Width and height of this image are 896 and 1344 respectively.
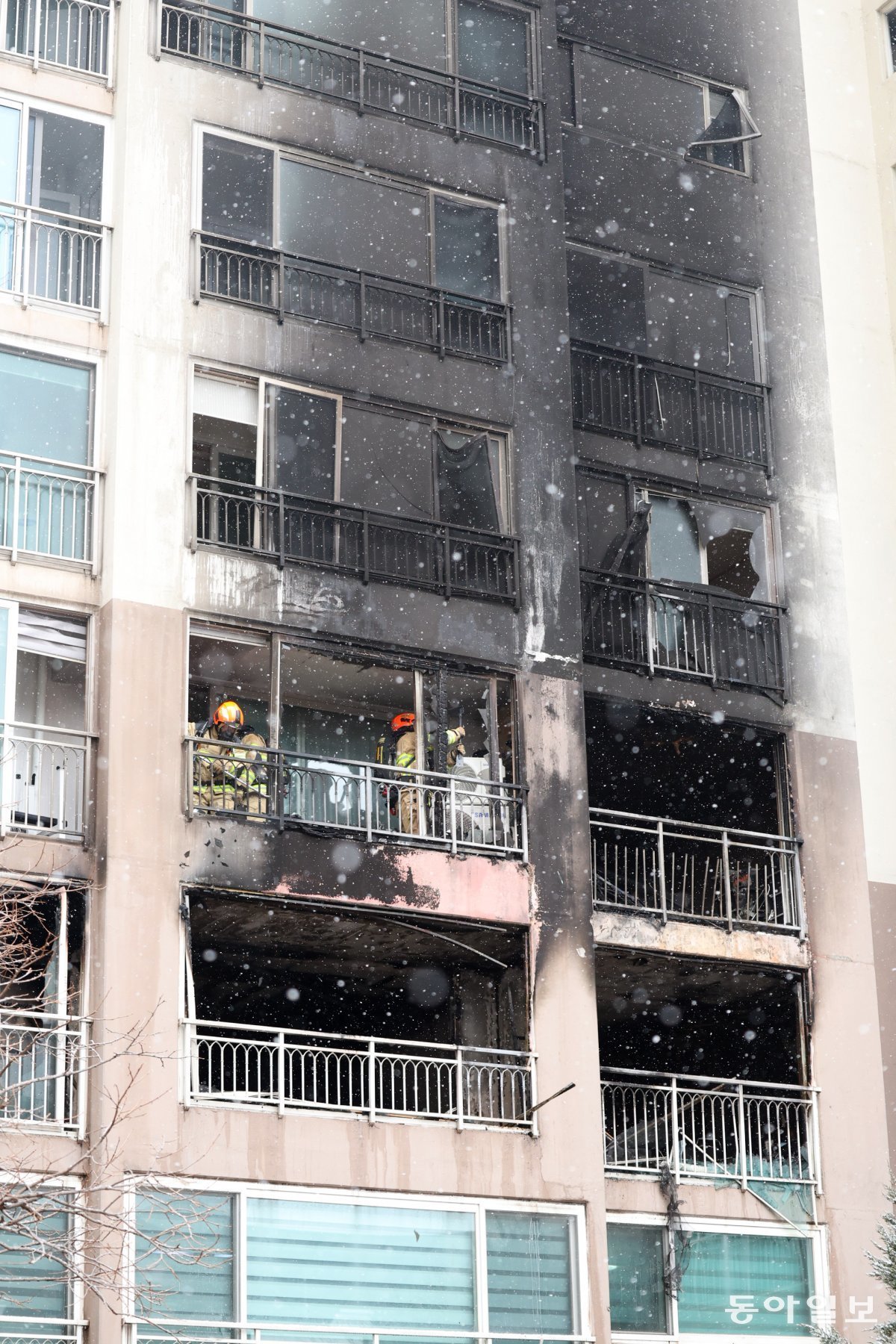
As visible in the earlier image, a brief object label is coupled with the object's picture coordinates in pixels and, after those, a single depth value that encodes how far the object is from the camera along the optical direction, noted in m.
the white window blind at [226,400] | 23.17
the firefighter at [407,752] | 22.89
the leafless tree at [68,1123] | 18.23
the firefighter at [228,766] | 21.55
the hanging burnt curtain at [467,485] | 24.28
